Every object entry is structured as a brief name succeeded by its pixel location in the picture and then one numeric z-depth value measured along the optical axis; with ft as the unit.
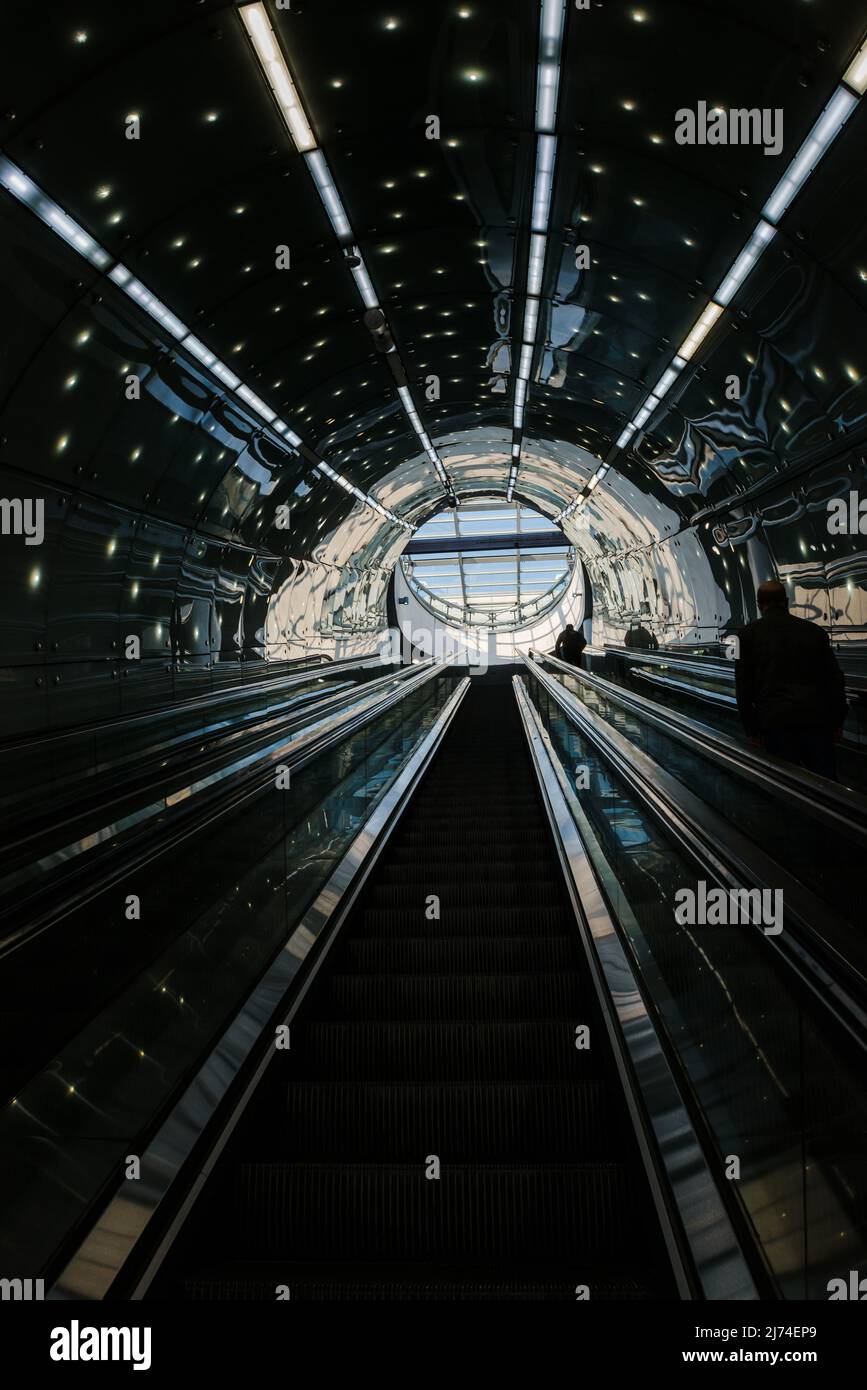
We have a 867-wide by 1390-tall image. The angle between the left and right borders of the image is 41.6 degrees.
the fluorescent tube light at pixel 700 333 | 36.45
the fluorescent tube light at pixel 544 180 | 29.21
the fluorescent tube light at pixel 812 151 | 22.89
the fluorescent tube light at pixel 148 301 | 29.58
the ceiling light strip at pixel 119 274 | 23.83
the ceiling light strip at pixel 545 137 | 23.61
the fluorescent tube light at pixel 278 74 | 22.61
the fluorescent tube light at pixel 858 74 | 21.50
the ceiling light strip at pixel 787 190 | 22.33
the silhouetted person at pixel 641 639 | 80.69
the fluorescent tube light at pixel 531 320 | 44.39
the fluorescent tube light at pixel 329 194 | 29.12
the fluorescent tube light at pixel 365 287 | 38.24
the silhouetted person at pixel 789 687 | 20.84
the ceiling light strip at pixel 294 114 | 22.83
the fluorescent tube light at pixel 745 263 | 29.40
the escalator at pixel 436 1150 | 10.98
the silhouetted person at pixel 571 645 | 86.63
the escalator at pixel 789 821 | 9.55
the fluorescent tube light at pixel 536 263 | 36.55
